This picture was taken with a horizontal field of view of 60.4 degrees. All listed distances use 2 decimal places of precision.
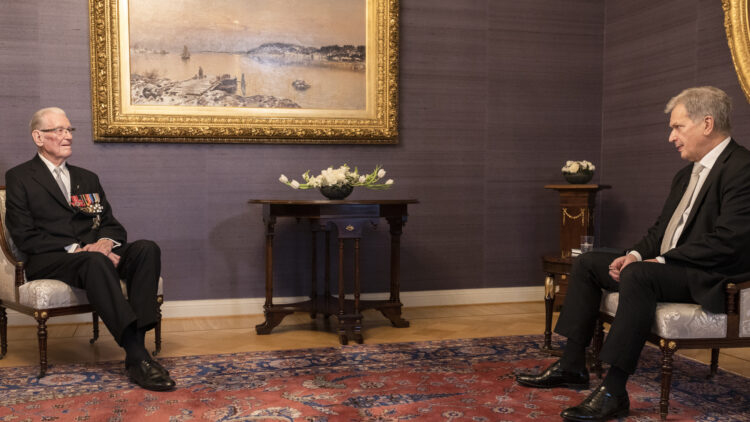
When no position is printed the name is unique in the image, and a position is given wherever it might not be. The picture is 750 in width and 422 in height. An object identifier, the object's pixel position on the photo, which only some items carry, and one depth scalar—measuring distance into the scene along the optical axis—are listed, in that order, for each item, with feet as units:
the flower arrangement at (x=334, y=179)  13.30
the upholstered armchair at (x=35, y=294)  10.48
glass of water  11.62
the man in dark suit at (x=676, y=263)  8.65
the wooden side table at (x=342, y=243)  12.96
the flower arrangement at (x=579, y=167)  15.92
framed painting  14.71
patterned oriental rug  8.86
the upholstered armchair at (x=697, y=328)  8.56
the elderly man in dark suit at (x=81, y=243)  10.36
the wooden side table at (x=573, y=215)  15.83
